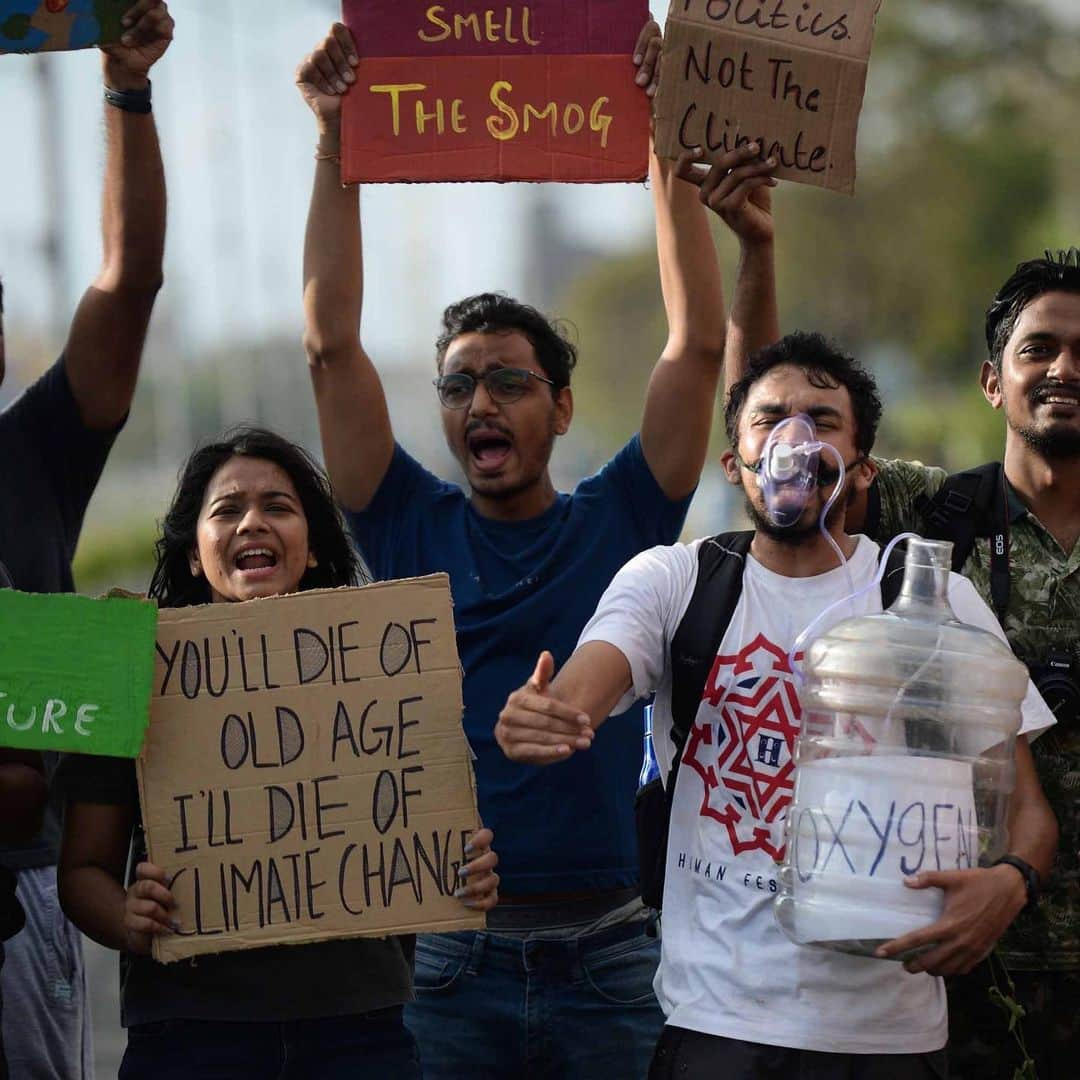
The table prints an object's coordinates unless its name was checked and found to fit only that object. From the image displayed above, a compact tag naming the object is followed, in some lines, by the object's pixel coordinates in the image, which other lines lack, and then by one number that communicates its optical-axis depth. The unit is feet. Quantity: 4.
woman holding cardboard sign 23.75
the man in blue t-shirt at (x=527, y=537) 27.12
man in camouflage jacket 26.71
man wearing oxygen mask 22.33
